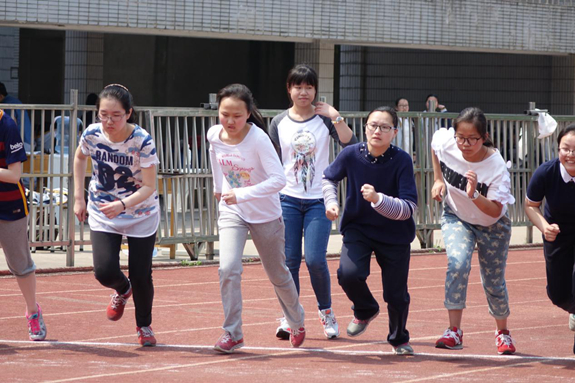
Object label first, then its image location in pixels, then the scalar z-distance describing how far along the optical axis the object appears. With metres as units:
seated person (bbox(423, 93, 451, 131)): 20.70
